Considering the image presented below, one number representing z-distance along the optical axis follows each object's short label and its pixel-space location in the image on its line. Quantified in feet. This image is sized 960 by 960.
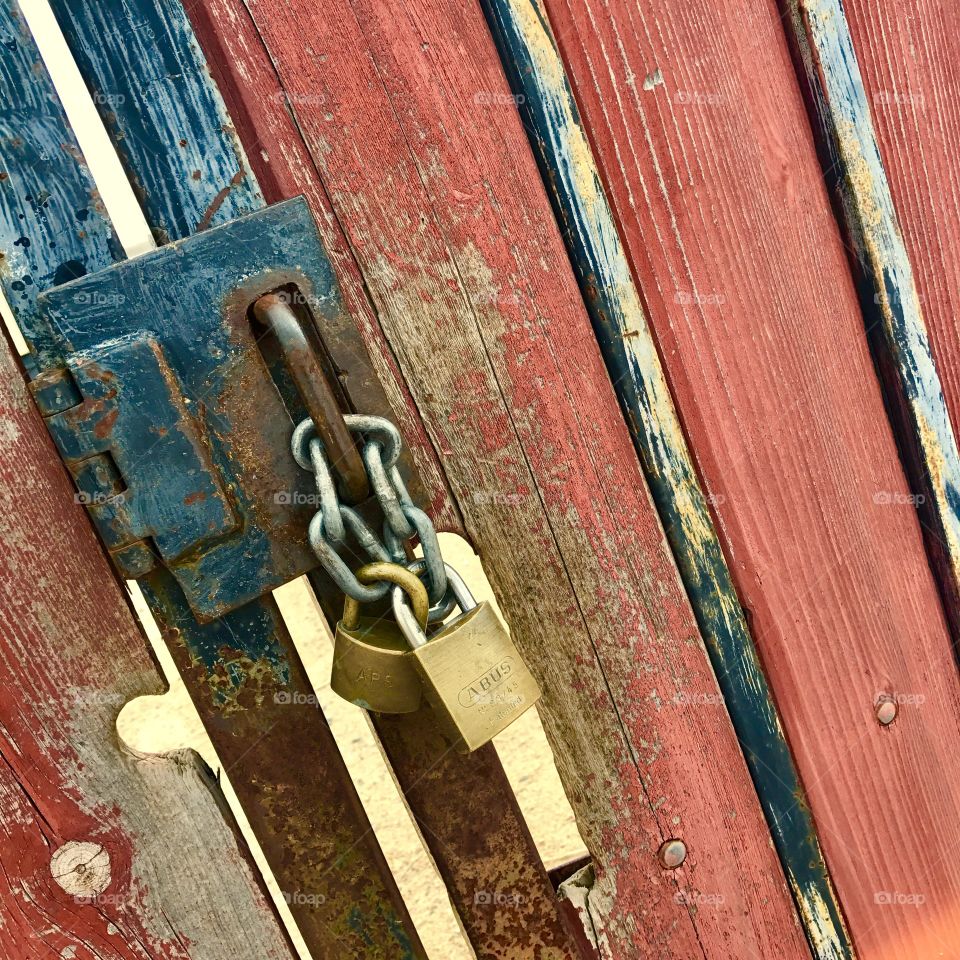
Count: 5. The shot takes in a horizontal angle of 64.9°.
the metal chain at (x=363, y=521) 1.93
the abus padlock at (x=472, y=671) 1.96
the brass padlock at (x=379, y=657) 1.98
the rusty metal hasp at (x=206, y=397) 1.90
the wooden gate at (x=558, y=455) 2.15
